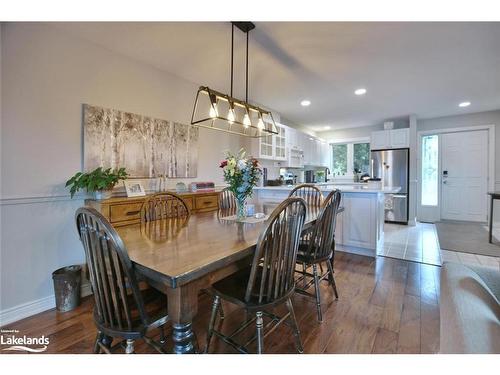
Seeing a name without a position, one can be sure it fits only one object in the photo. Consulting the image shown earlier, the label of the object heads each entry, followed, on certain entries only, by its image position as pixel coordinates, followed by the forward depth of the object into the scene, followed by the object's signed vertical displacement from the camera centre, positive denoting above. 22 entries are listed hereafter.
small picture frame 2.46 -0.05
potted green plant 2.08 +0.01
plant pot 2.16 -0.09
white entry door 5.30 +0.22
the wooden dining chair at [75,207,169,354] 1.00 -0.42
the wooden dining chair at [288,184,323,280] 2.59 -0.14
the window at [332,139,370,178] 6.58 +0.75
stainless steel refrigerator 5.48 +0.19
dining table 0.96 -0.33
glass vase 1.91 -0.20
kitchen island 3.24 -0.52
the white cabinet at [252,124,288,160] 4.32 +0.72
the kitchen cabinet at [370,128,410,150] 5.47 +1.07
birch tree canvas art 2.37 +0.46
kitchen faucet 6.96 +0.34
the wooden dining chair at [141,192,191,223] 1.97 -0.21
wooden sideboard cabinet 2.10 -0.22
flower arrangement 1.81 +0.08
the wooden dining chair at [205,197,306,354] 1.24 -0.49
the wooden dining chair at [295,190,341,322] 1.85 -0.44
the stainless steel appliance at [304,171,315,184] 6.29 +0.21
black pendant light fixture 2.07 +0.99
